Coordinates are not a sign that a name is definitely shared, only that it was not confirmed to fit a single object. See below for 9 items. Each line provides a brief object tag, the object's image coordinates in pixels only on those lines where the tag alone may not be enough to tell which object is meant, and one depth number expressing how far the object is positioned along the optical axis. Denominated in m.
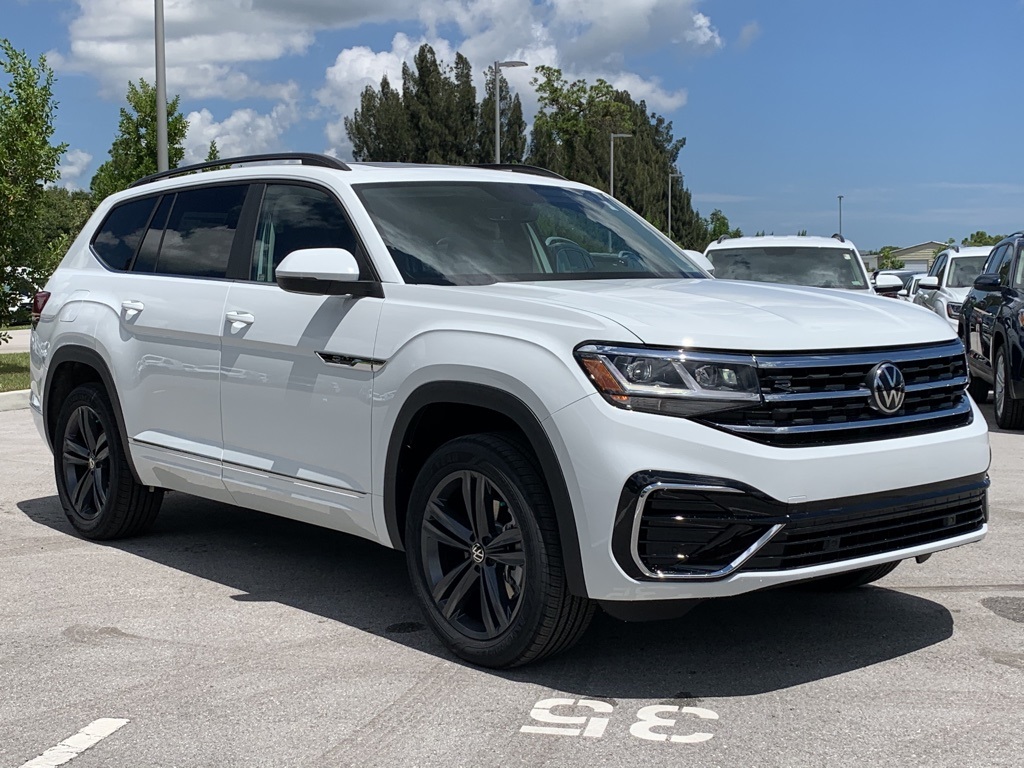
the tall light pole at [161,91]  18.61
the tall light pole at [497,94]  37.66
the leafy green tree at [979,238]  137.12
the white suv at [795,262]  12.60
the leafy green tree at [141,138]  23.08
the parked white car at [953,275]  16.86
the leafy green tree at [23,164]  17.39
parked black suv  11.89
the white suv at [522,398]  4.25
